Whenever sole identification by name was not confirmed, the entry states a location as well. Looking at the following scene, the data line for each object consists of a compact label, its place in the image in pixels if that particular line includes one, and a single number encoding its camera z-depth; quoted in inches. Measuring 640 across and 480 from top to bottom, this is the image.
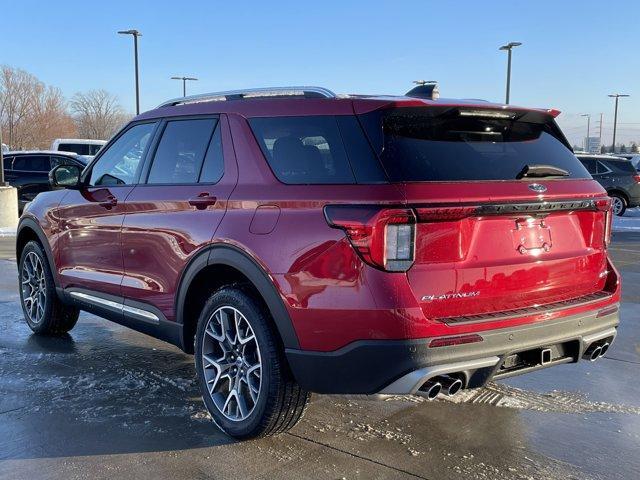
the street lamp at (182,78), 1513.3
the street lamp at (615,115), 2032.1
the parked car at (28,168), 690.2
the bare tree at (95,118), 3181.6
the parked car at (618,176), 761.6
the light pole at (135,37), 1005.8
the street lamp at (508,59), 984.9
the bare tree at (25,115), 2746.1
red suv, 112.5
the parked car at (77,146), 1035.3
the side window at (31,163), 699.4
